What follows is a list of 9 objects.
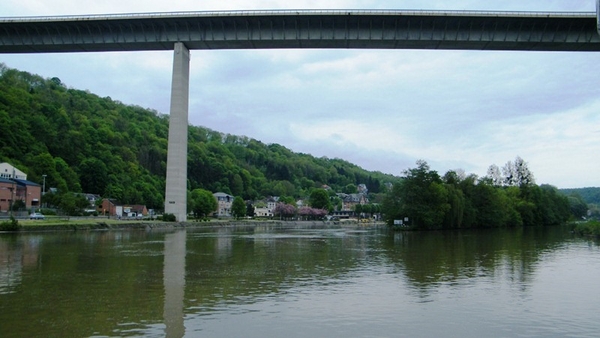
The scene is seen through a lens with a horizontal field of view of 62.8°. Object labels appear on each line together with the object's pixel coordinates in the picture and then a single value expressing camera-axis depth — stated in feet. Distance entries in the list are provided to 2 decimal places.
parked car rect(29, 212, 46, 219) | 224.74
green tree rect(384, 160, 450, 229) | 254.47
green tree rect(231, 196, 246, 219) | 504.43
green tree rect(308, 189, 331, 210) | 641.81
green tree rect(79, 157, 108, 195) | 407.85
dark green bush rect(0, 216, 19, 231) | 166.71
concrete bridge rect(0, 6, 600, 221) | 186.80
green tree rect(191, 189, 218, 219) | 430.61
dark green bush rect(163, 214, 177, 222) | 233.35
